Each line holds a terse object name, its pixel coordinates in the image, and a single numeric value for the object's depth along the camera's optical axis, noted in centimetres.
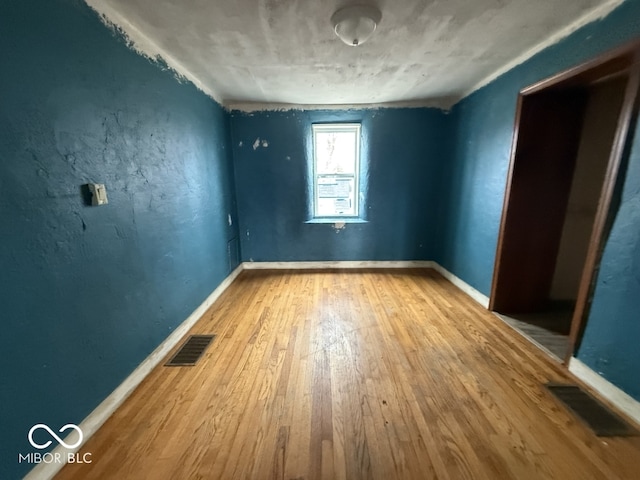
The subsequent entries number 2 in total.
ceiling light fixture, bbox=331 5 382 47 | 148
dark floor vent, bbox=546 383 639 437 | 133
